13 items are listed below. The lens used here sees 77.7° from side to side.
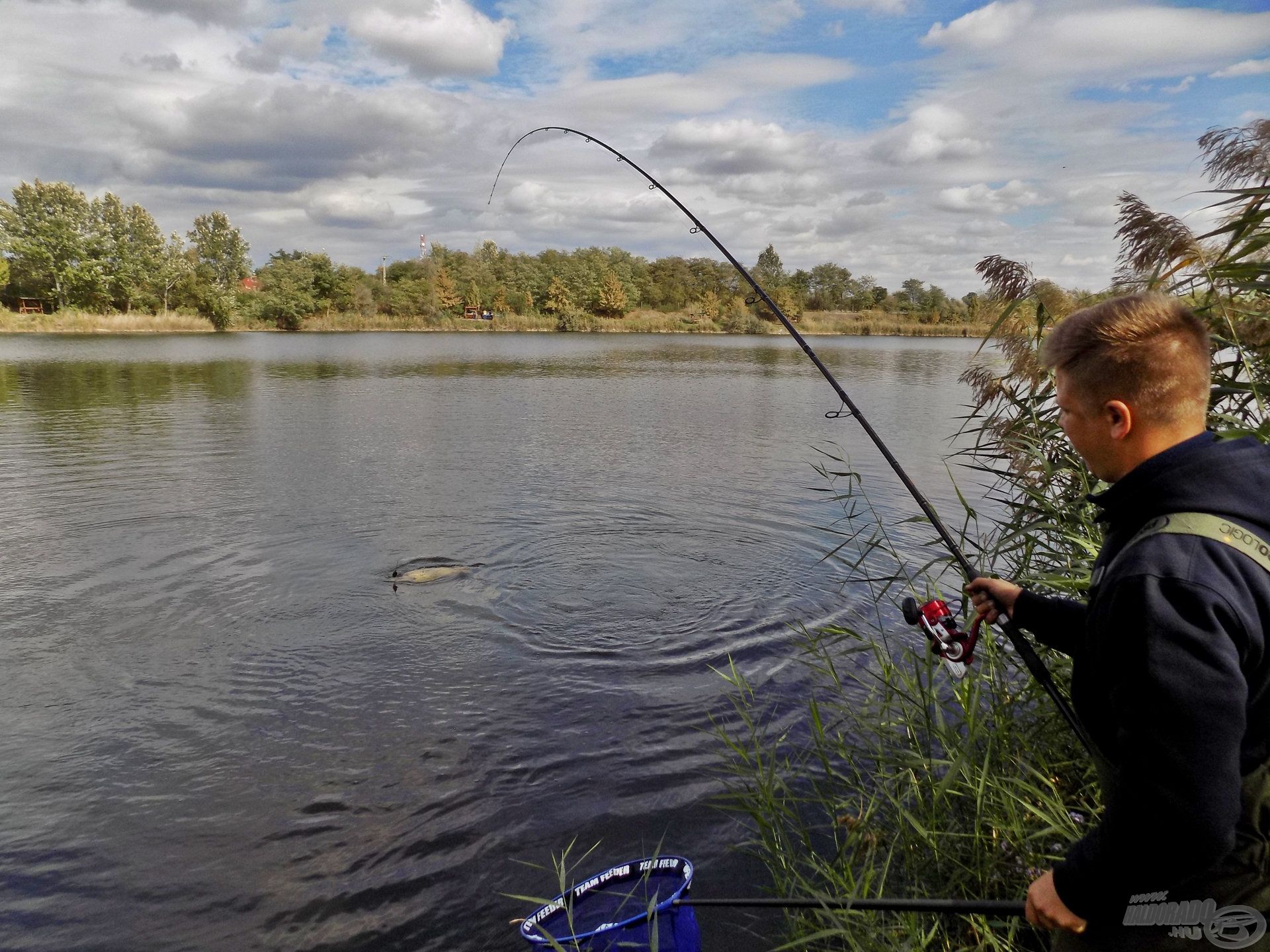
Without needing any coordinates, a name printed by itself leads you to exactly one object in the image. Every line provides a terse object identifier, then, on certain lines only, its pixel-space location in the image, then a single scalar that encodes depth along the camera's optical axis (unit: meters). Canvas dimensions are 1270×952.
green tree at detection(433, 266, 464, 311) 78.62
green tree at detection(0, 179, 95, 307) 57.41
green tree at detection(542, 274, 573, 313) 79.19
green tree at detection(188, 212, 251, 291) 80.19
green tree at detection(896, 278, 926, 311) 74.12
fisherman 1.43
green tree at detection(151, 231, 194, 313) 61.25
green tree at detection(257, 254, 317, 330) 67.06
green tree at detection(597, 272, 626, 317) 81.50
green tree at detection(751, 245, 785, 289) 75.75
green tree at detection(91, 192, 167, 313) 59.44
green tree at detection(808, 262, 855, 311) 88.19
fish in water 7.49
